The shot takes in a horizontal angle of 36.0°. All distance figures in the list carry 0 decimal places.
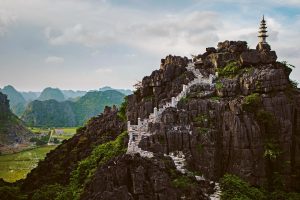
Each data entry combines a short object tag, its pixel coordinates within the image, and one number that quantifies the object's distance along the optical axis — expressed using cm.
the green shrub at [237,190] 3675
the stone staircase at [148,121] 4069
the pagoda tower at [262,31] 5009
